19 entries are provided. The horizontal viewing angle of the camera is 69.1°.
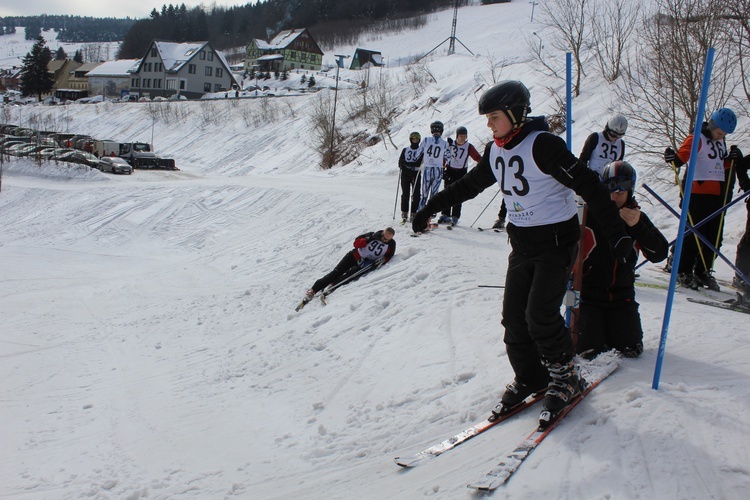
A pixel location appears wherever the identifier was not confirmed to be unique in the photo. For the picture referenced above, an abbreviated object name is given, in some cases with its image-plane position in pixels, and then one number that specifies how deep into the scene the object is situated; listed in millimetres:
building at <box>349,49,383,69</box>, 65688
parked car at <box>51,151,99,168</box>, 26359
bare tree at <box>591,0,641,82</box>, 19234
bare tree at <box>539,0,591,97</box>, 20456
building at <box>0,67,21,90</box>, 115744
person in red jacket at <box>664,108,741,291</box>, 6348
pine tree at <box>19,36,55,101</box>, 74812
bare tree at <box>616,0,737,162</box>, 10953
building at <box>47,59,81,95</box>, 93688
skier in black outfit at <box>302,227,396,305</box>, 8844
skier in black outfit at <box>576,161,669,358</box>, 4395
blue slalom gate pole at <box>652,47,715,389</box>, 3562
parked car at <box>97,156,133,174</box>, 27312
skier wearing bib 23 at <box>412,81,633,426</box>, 3281
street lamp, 29697
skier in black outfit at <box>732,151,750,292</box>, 6711
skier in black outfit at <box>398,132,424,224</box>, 11023
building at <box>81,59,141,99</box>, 80250
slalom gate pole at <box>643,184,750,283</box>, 6148
